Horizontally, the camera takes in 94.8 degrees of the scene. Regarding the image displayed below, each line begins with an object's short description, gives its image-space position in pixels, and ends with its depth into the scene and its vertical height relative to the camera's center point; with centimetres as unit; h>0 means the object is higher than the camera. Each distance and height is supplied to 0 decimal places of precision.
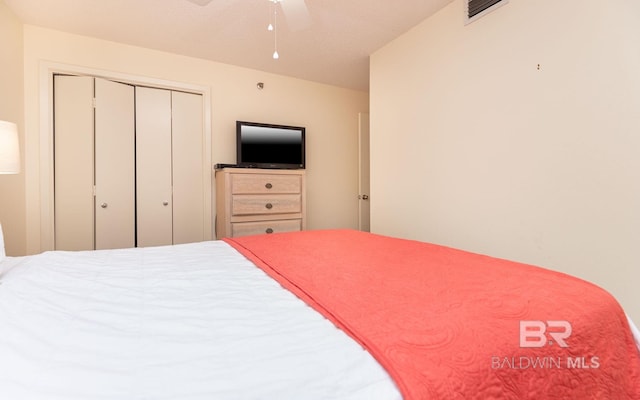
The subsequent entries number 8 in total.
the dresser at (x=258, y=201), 282 -2
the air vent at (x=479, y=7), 195 +130
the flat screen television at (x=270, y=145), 319 +61
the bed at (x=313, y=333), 47 -28
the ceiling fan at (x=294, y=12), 192 +127
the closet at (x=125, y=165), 264 +34
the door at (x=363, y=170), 407 +38
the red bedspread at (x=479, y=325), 53 -28
